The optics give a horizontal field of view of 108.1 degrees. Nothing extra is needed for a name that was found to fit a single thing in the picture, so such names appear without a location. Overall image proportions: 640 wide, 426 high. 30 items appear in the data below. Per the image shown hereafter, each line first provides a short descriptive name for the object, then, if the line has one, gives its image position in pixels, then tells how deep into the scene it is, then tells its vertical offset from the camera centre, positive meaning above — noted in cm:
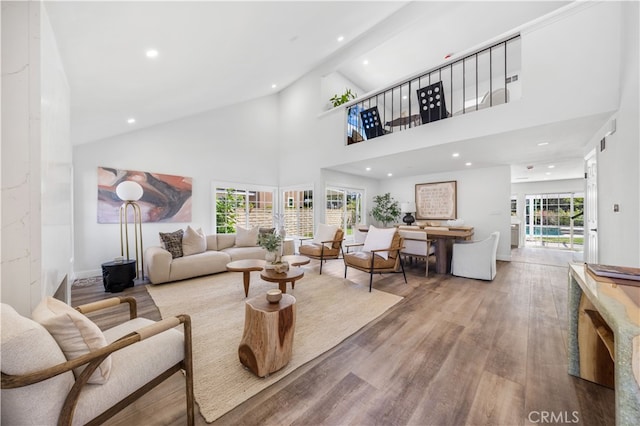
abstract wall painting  427 +32
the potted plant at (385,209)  700 +2
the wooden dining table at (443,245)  439 -69
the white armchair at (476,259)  388 -88
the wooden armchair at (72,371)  83 -70
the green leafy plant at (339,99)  567 +274
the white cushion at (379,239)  375 -50
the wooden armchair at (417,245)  435 -68
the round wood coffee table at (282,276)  282 -81
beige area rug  159 -119
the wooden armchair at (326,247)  463 -76
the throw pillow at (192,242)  429 -59
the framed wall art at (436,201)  620 +24
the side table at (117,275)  346 -97
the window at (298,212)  627 -5
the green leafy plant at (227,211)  577 +0
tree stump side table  165 -93
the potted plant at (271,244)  301 -44
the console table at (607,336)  81 -62
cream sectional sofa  370 -87
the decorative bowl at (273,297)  181 -67
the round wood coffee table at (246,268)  318 -79
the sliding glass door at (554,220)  776 -40
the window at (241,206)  579 +12
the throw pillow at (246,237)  512 -59
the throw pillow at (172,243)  408 -57
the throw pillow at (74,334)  97 -53
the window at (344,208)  628 +6
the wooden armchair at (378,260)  354 -78
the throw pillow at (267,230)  515 -45
